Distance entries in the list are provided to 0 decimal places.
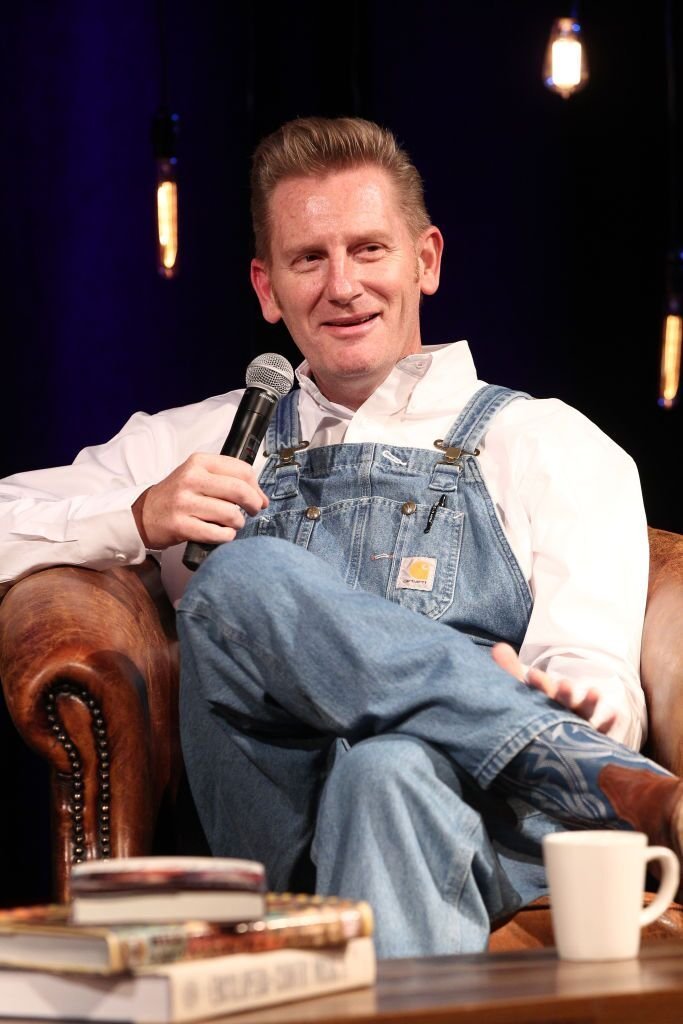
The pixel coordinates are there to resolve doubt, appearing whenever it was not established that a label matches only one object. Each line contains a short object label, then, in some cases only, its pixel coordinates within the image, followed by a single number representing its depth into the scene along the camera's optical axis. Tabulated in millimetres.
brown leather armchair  3428
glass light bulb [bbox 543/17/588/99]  6500
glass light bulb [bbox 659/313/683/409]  7074
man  2748
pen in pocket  4096
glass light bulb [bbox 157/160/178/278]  6195
